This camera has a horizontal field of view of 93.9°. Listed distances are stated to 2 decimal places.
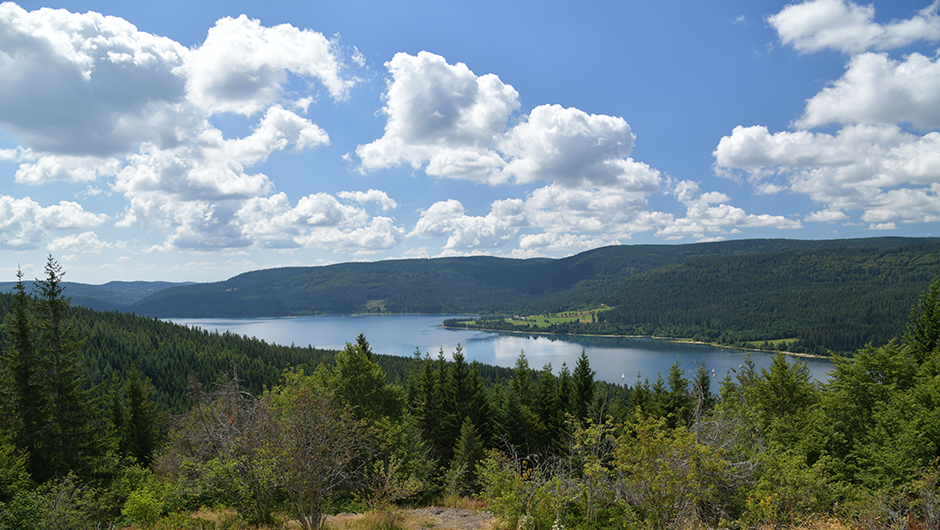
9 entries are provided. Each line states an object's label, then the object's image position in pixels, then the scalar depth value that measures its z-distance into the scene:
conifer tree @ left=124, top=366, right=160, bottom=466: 31.80
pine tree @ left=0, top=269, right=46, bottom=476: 19.25
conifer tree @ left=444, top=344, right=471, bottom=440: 29.92
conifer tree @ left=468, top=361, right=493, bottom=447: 30.11
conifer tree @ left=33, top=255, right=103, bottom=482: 20.14
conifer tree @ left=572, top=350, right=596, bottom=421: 31.95
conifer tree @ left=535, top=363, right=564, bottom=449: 31.75
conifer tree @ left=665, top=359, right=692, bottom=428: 28.50
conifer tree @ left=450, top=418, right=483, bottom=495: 24.60
